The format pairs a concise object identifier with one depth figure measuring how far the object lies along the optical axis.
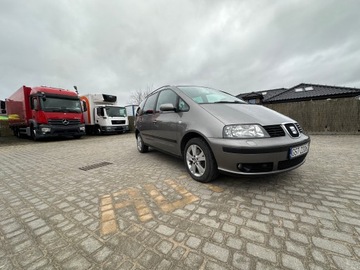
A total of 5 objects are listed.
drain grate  4.12
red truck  9.32
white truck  13.68
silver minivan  2.30
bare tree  42.71
